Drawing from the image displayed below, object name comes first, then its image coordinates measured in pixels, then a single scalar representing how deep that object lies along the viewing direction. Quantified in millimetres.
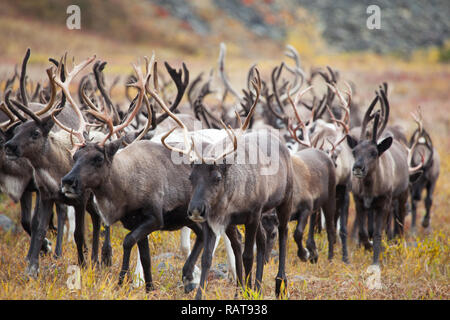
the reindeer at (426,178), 22416
